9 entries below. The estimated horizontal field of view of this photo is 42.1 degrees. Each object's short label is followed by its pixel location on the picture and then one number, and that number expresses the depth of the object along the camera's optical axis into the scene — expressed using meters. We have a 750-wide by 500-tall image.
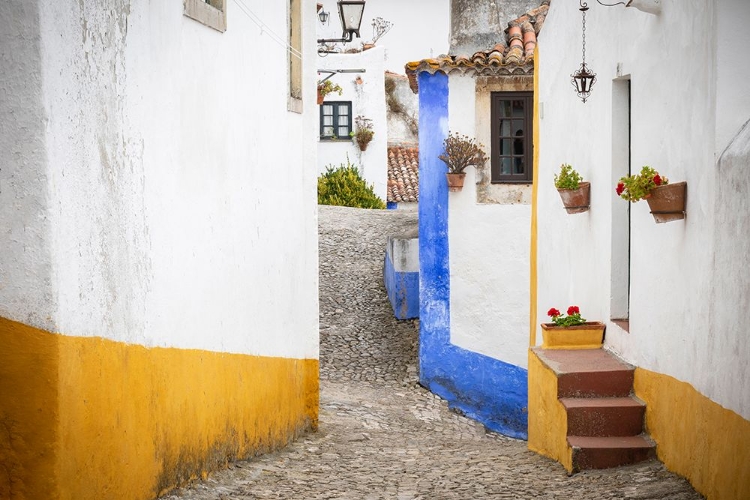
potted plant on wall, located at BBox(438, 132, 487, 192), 14.63
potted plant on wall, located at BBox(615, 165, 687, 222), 6.71
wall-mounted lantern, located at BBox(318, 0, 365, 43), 13.30
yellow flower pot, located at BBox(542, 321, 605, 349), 9.29
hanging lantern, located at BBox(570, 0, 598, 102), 9.17
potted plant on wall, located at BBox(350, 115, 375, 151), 32.62
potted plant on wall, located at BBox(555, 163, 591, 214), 9.71
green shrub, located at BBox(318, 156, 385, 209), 30.45
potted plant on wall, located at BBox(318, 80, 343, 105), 26.29
